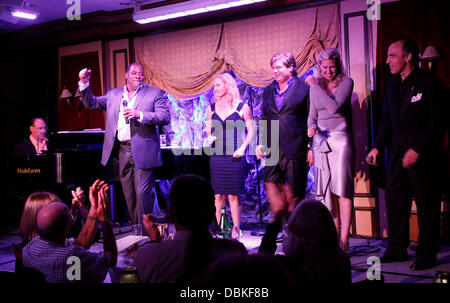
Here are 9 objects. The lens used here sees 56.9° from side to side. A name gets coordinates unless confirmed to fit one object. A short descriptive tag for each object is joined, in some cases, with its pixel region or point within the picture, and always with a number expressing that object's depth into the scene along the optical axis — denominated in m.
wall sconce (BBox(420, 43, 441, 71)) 4.33
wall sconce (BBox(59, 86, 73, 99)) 6.84
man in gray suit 4.44
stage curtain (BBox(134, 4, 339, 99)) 5.18
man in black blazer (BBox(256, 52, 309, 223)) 4.23
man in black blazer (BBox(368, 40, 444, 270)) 3.44
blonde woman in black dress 4.62
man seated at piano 6.08
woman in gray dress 4.00
